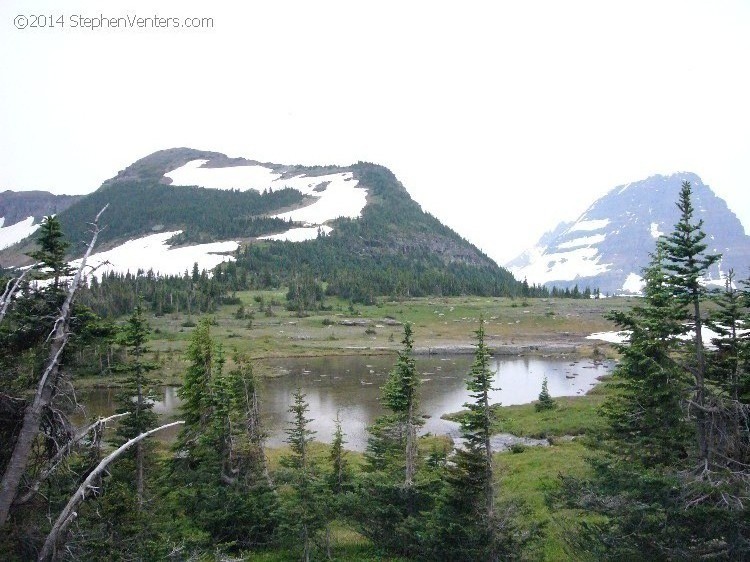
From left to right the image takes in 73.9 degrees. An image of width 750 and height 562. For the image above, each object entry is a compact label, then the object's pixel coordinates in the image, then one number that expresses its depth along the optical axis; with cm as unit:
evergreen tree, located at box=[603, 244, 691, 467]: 1536
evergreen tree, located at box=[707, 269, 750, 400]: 1459
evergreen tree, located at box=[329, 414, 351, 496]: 2137
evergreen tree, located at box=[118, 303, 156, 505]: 1900
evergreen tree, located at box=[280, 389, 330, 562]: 1800
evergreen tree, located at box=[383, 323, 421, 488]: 1831
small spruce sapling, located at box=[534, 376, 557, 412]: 4622
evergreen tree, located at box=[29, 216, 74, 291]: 1144
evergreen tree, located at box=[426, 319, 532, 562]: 1548
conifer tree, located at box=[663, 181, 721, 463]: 1373
